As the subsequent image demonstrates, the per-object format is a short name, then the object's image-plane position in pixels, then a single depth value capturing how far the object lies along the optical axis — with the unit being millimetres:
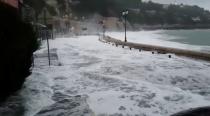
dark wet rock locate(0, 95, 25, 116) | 5400
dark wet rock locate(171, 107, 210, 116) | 3394
